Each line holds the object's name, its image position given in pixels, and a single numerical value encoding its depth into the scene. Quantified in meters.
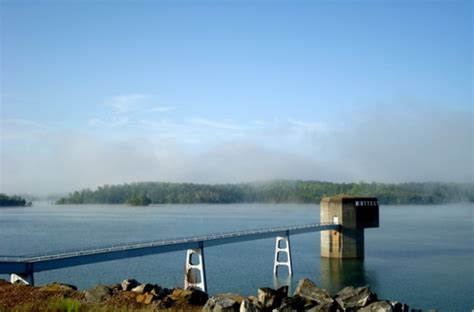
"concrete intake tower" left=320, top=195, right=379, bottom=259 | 61.41
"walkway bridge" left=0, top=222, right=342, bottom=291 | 28.53
